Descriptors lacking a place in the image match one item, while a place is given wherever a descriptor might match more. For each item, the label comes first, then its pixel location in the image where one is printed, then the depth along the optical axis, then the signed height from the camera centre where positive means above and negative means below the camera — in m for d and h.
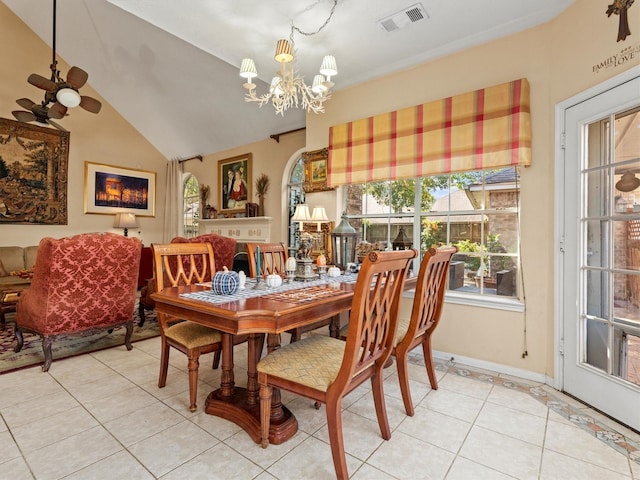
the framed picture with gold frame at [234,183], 5.88 +1.09
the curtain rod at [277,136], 5.22 +1.70
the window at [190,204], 7.15 +0.84
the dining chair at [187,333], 2.01 -0.58
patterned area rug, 2.82 -1.02
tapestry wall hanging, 5.32 +1.13
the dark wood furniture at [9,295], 3.60 -0.59
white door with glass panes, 1.94 -0.05
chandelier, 2.25 +1.21
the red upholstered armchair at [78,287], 2.58 -0.39
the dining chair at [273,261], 2.64 -0.16
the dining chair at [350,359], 1.39 -0.58
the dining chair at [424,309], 1.94 -0.43
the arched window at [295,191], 5.16 +0.81
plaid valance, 2.59 +0.96
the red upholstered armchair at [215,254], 3.59 -0.14
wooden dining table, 1.46 -0.36
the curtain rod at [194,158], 6.70 +1.75
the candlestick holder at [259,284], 2.07 -0.28
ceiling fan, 3.82 +1.76
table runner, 1.73 -0.29
